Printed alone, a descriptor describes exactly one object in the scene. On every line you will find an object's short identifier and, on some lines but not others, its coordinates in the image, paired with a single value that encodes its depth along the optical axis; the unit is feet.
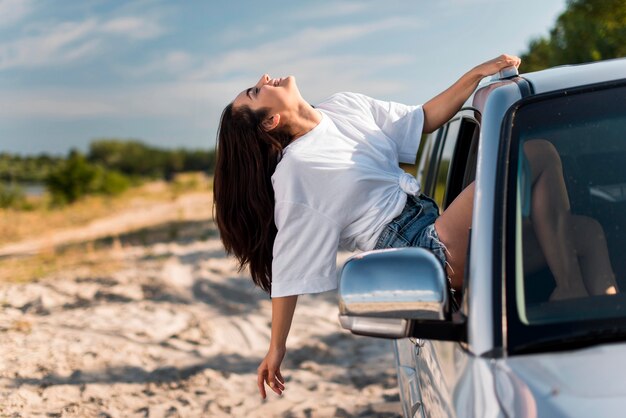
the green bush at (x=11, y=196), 82.58
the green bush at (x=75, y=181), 95.04
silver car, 5.39
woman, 8.64
